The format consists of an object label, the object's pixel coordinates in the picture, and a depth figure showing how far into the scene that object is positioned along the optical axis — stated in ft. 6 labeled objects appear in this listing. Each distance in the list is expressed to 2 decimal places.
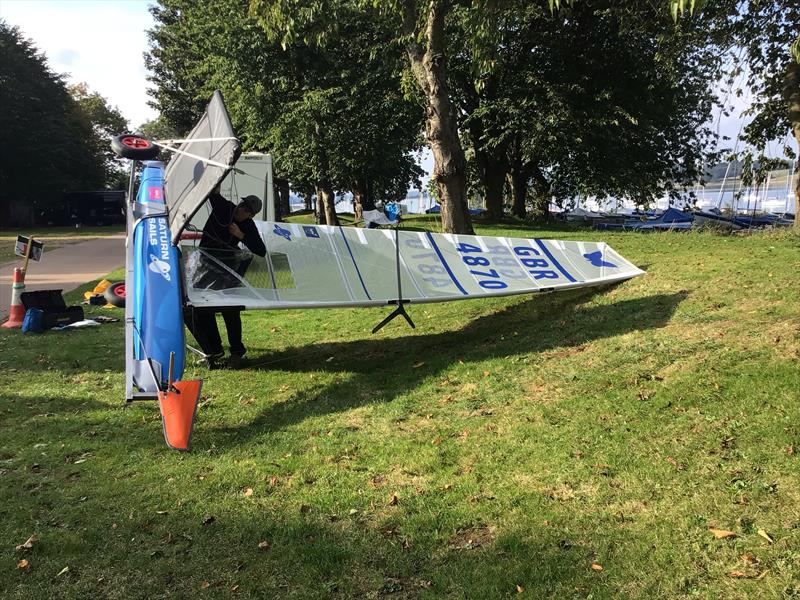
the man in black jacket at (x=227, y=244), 21.08
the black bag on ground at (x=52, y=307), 30.19
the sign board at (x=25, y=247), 33.96
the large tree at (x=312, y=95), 65.21
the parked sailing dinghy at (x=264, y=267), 17.16
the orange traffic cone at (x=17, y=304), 31.04
